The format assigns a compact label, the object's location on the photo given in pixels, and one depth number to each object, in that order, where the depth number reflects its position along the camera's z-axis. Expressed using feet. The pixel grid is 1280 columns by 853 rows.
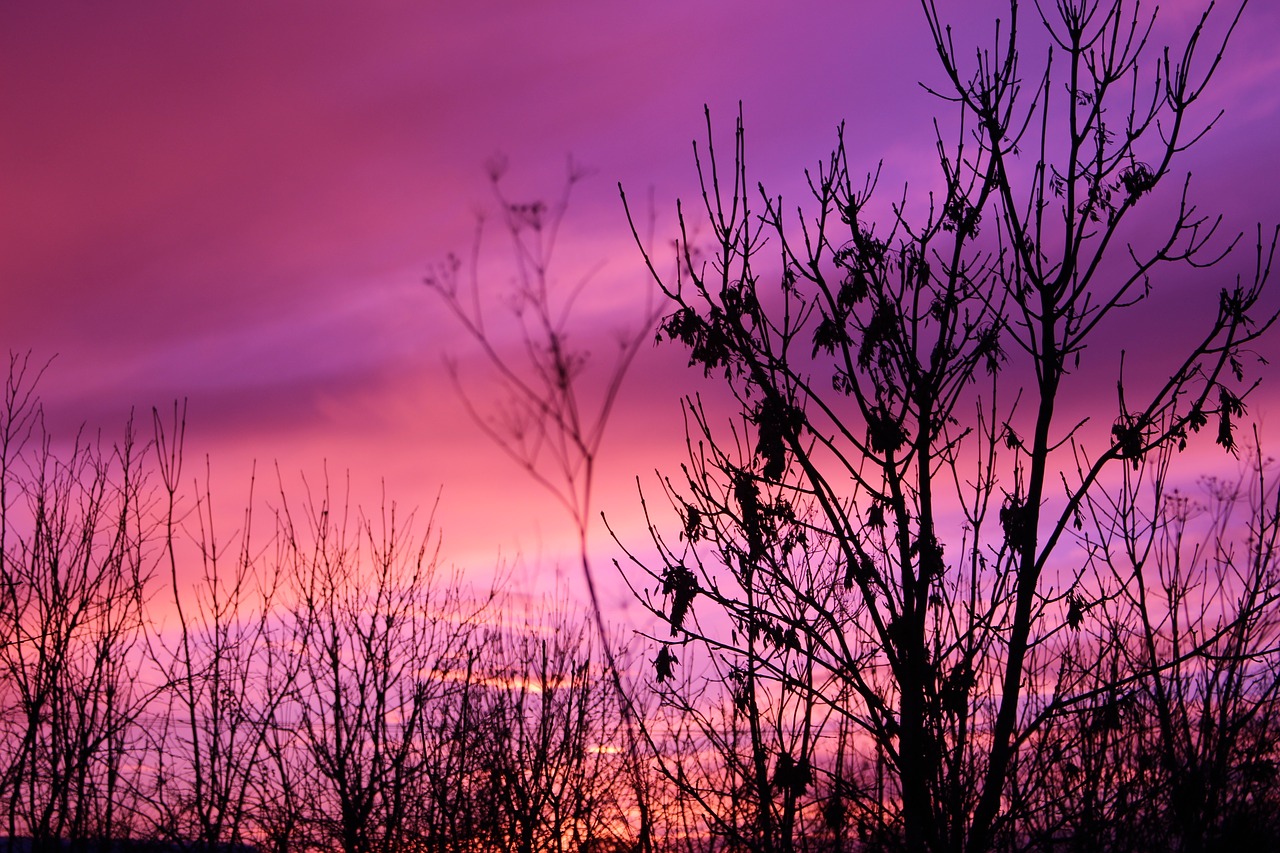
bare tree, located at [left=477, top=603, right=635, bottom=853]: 63.52
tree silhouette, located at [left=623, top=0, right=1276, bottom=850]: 23.04
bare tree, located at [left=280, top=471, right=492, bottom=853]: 64.13
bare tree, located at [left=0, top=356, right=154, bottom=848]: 49.06
